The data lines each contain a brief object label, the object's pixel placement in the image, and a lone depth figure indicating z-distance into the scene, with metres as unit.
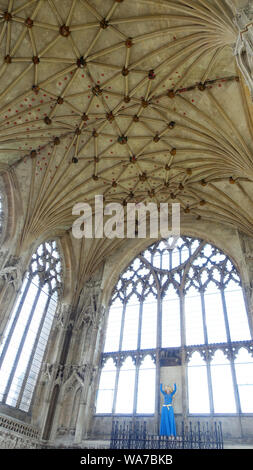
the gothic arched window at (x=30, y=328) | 12.00
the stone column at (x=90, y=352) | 12.22
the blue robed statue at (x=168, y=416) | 10.80
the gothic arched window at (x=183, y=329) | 11.78
